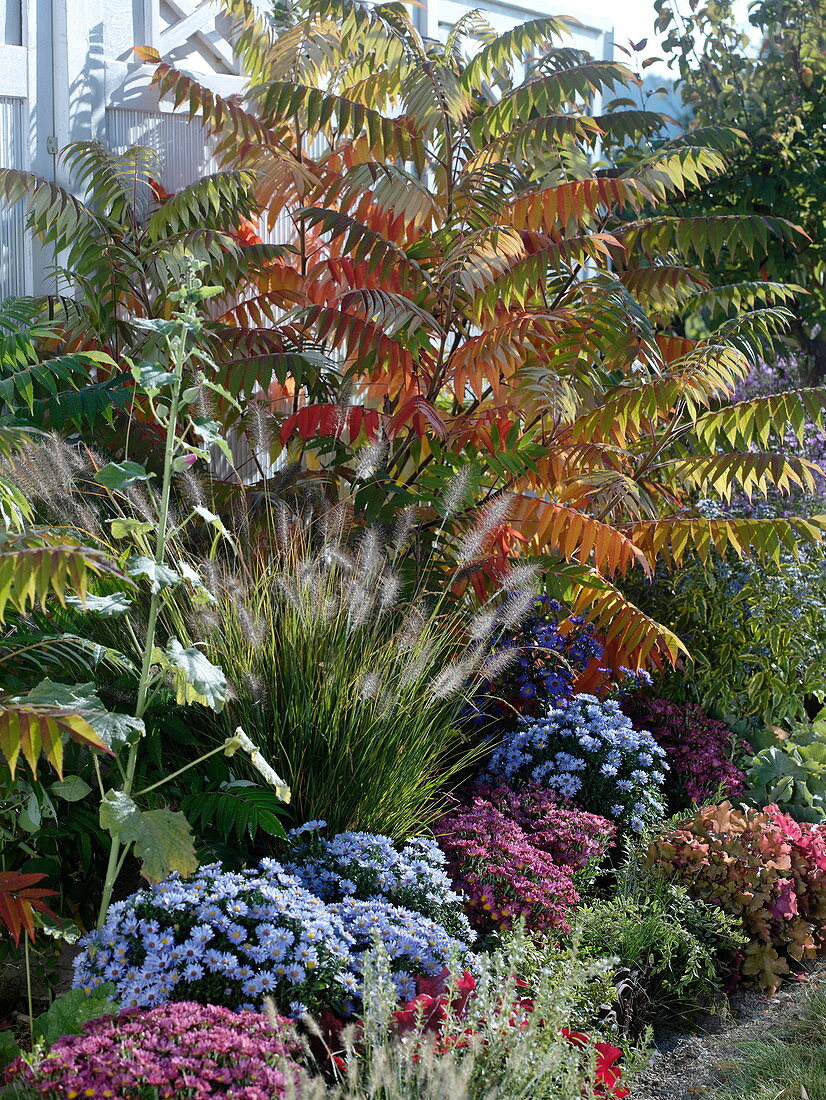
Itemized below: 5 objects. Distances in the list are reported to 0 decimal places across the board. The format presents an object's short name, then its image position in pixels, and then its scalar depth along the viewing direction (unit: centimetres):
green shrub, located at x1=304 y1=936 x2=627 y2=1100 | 203
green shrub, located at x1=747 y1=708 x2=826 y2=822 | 452
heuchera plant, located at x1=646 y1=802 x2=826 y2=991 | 351
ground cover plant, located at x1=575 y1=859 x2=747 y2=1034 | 316
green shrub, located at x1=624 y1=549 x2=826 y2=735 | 511
